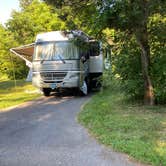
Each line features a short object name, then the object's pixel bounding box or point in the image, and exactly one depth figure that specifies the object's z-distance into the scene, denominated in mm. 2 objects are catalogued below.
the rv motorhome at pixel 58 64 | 7824
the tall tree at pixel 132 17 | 4948
